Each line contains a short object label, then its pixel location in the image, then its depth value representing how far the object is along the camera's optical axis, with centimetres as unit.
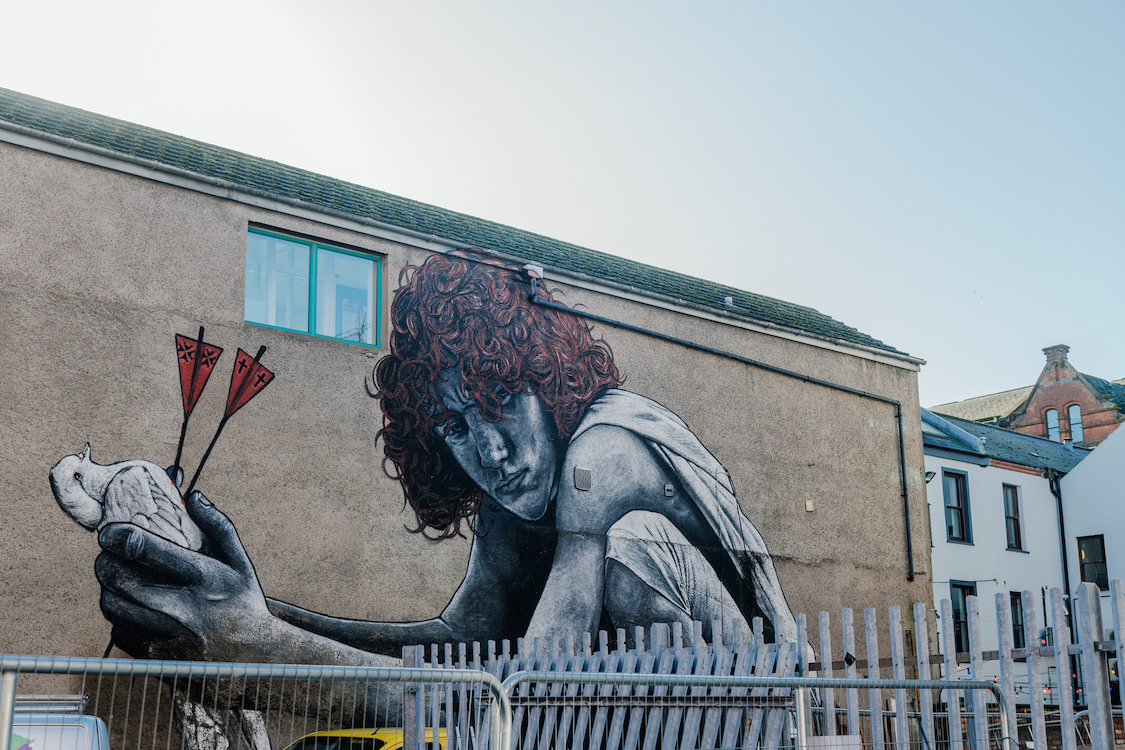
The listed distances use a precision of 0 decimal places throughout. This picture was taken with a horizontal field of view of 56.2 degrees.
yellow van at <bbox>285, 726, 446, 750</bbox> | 755
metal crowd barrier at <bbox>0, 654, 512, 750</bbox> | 397
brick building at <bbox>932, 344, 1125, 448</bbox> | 4394
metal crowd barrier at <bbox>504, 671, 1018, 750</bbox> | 557
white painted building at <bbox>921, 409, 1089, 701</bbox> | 2589
